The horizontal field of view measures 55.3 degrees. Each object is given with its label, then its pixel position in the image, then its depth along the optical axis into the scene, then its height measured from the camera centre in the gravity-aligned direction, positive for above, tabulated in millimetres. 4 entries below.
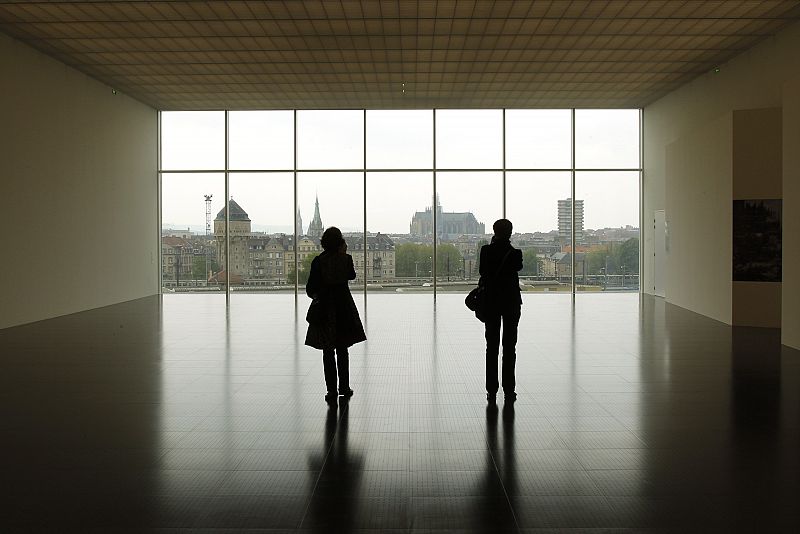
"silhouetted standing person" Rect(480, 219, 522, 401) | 7078 -299
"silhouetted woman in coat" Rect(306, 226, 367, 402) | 6984 -404
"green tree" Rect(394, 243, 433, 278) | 22859 +84
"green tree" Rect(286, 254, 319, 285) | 22609 -291
